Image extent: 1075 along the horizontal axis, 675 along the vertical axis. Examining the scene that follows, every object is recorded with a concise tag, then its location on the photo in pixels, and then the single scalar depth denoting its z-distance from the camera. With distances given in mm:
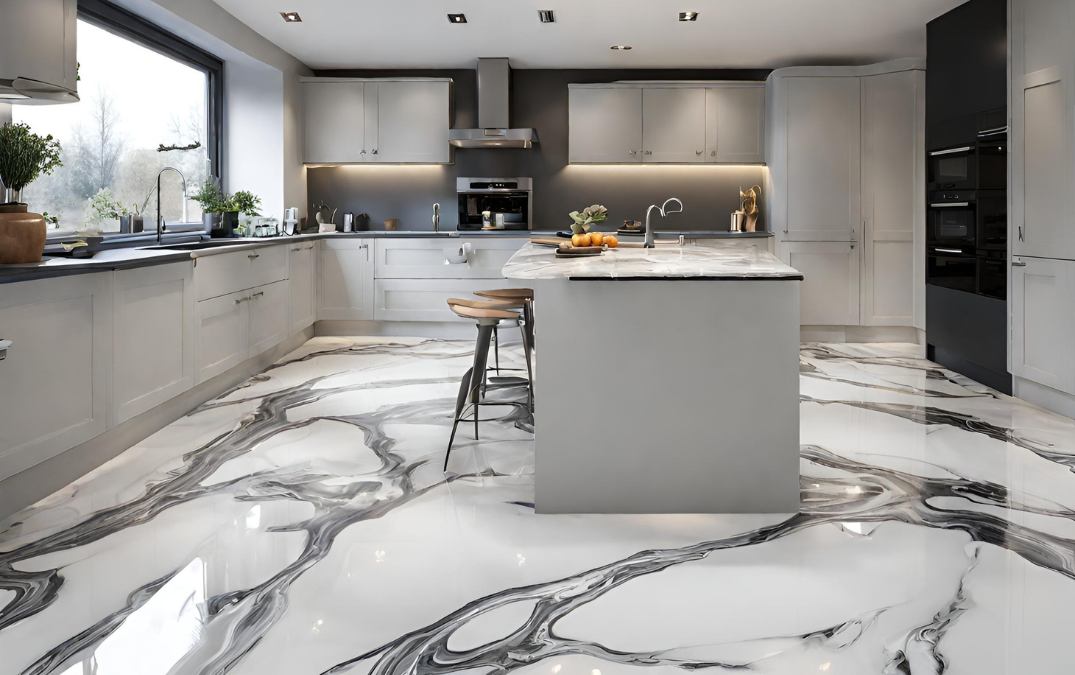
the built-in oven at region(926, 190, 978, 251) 5461
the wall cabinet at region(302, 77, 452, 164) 7586
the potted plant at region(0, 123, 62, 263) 3109
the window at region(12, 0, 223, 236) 4648
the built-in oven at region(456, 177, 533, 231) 7793
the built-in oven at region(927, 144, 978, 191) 5441
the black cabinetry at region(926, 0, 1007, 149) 5113
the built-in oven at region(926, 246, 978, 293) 5520
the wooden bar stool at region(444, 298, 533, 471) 3779
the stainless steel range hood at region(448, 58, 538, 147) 7410
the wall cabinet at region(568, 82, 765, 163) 7551
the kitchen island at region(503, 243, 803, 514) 3000
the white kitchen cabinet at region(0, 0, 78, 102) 3303
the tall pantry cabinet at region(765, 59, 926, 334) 7051
